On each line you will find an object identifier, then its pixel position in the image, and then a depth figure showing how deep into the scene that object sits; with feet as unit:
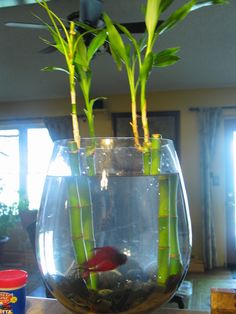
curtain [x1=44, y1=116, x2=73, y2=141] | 16.63
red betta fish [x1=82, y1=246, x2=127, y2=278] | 1.69
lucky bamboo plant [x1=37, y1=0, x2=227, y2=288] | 1.71
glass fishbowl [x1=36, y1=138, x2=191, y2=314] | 1.71
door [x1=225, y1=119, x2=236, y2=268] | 14.89
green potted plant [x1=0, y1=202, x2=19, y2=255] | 14.75
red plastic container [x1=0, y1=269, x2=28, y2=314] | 2.23
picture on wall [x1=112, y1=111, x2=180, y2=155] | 15.61
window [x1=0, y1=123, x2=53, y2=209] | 17.35
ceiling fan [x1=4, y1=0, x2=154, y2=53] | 5.68
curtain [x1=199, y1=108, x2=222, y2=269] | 14.69
